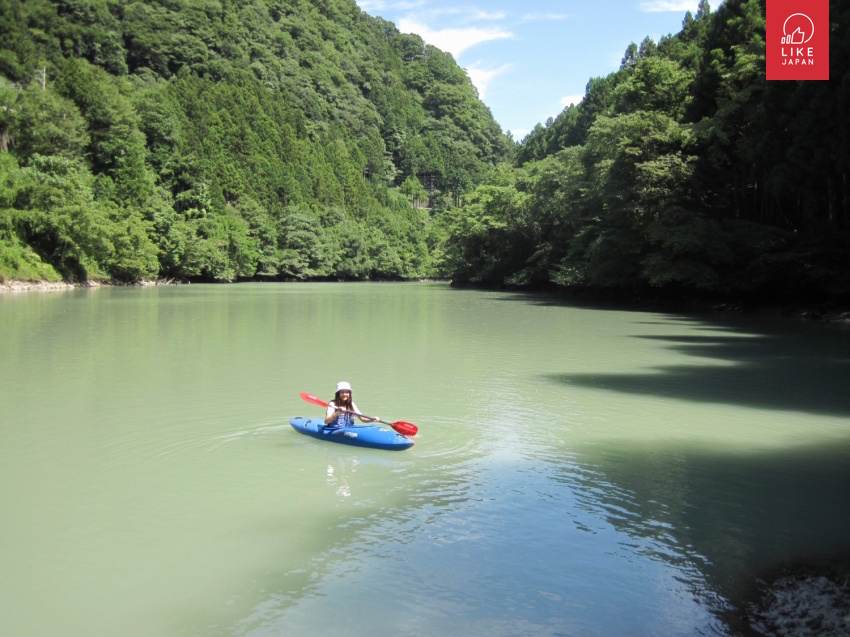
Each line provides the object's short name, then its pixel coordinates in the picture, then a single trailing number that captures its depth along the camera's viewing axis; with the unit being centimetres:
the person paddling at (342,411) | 869
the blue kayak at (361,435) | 840
